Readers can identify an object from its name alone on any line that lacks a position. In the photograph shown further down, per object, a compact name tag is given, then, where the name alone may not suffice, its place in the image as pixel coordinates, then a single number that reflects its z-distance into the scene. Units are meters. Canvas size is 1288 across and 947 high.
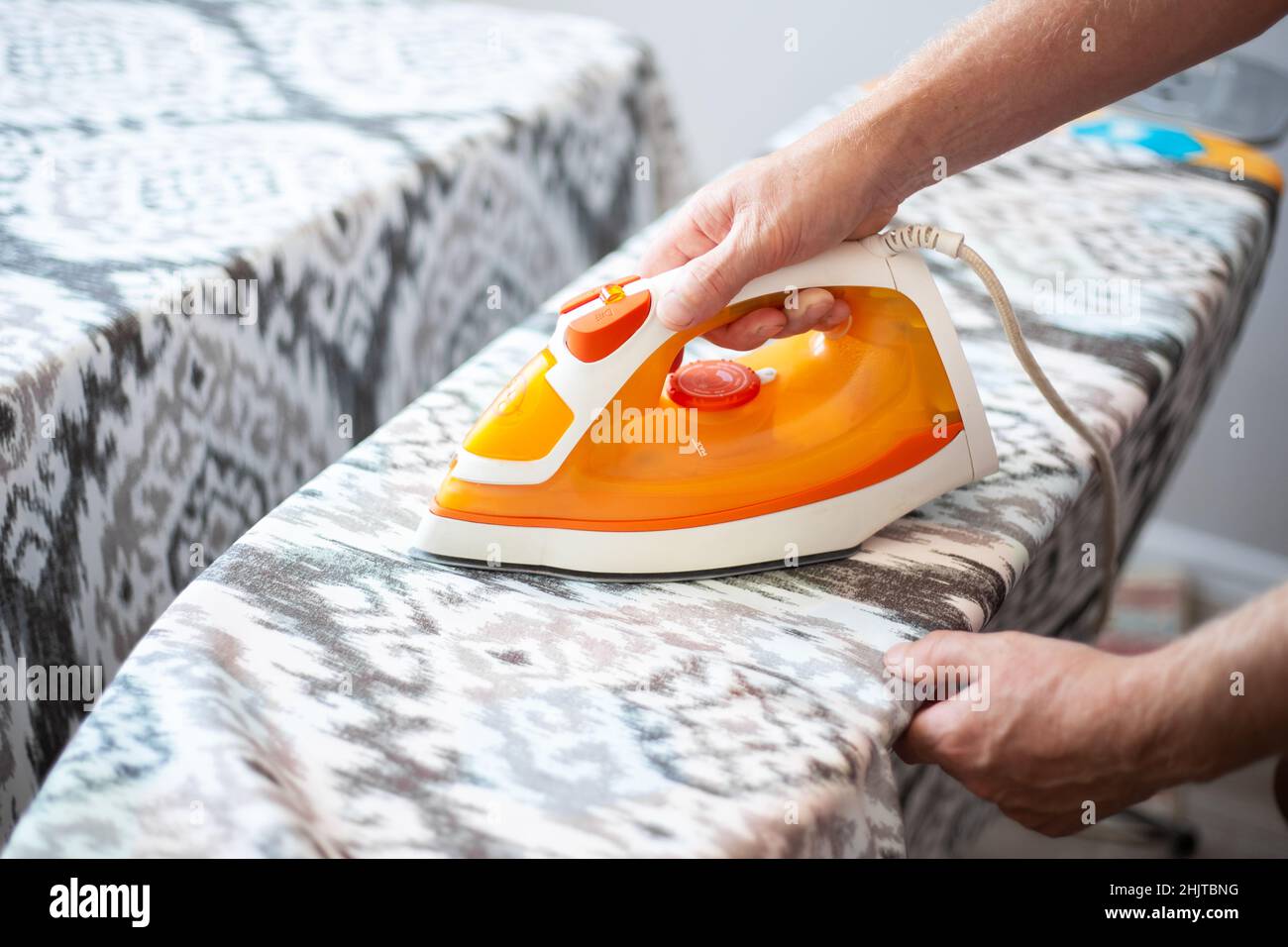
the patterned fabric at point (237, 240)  1.06
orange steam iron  0.86
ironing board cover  0.69
